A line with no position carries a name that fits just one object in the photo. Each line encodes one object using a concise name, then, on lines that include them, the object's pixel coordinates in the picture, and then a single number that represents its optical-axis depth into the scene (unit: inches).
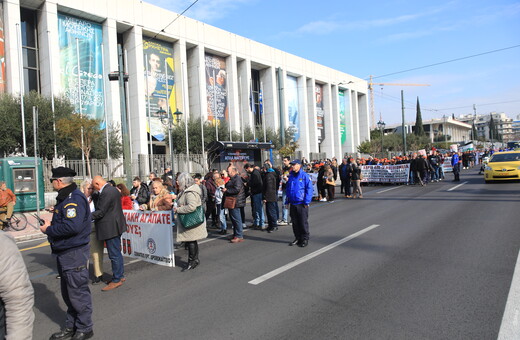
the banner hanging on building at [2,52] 971.3
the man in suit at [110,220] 215.0
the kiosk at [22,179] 608.1
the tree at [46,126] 874.1
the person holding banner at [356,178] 626.2
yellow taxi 698.2
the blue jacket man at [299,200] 298.4
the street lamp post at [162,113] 841.2
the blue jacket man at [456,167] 823.8
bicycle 485.7
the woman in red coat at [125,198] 302.7
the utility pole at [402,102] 1412.4
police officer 153.3
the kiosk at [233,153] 860.0
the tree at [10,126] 839.1
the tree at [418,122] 3856.8
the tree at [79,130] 837.2
